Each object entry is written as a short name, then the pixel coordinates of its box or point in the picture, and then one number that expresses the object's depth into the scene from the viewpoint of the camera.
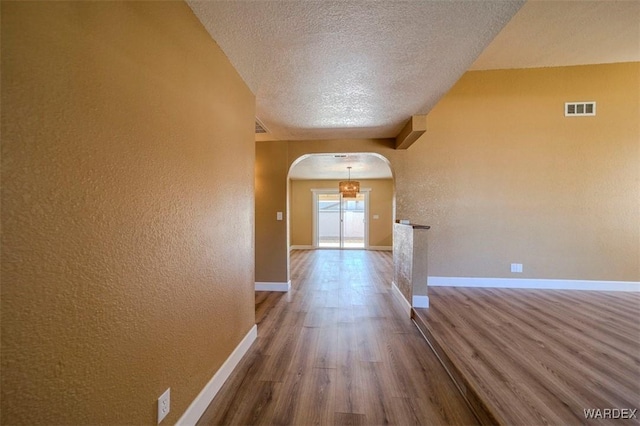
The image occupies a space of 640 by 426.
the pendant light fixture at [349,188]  5.63
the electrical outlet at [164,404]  1.07
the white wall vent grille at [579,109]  3.24
